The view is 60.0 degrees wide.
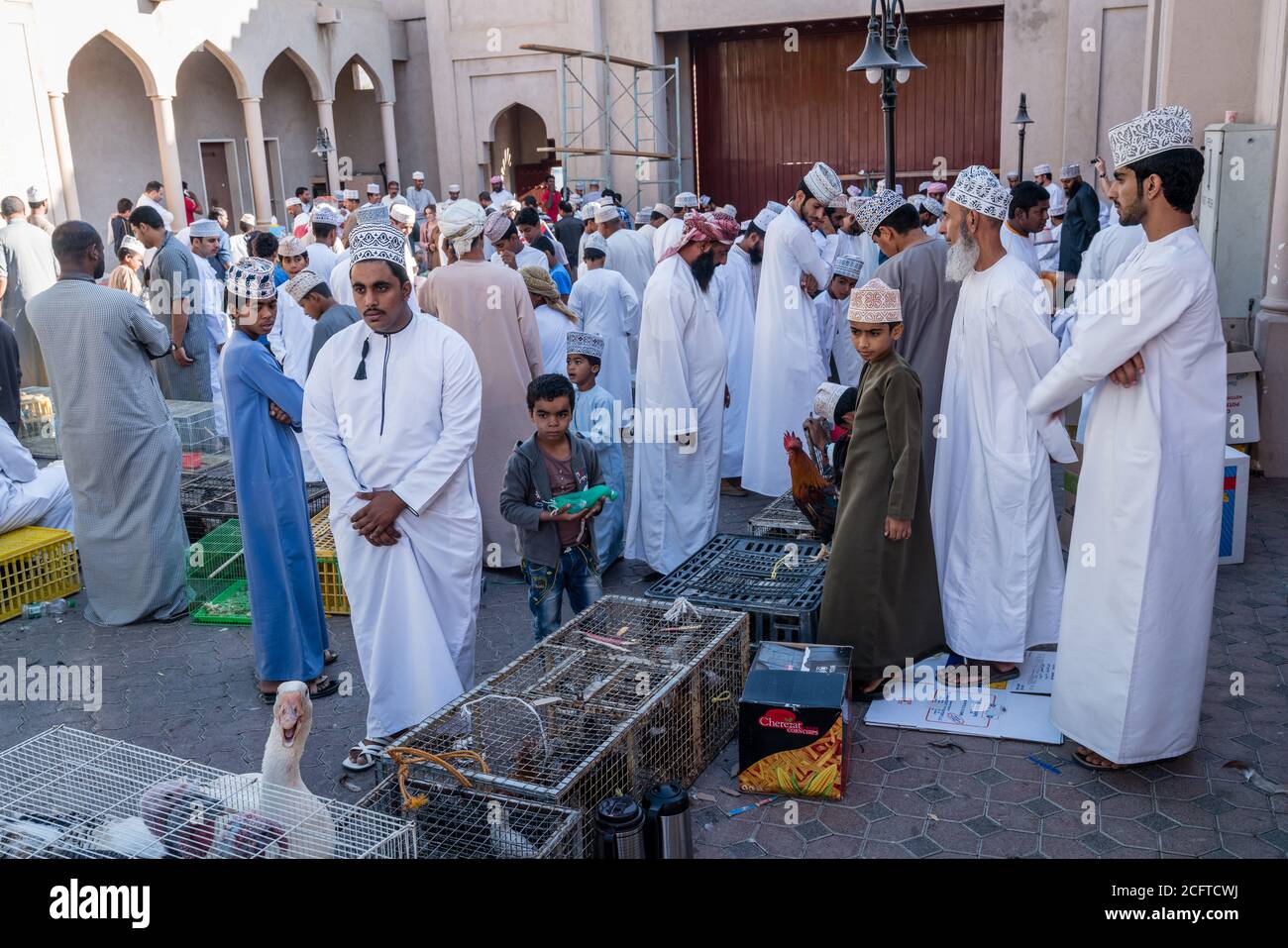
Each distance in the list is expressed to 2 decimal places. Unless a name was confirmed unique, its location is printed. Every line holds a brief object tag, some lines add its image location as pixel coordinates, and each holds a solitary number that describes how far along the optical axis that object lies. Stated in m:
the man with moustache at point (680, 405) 5.82
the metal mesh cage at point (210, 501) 6.35
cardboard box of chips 3.62
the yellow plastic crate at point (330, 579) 5.66
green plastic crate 5.87
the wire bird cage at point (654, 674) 3.68
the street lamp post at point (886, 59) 7.31
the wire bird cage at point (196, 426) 7.69
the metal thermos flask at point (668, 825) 3.17
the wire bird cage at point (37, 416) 8.61
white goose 2.74
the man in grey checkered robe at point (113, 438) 5.36
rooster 5.06
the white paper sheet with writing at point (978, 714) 4.06
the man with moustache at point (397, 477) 3.81
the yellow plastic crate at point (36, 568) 5.87
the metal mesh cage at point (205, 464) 7.18
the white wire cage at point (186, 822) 2.68
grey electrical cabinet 7.31
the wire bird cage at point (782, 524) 5.57
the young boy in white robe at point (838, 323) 7.32
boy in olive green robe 4.07
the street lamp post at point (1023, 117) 16.72
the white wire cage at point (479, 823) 2.93
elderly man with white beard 4.20
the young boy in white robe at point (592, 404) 5.57
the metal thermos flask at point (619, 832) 3.04
